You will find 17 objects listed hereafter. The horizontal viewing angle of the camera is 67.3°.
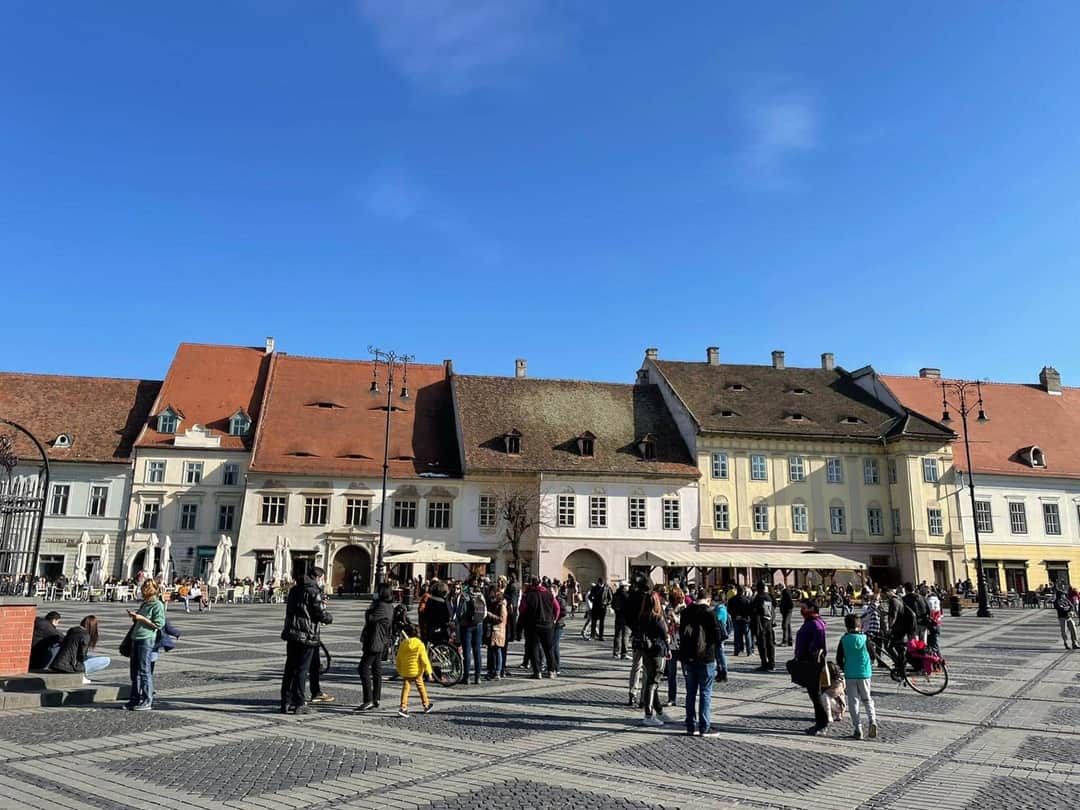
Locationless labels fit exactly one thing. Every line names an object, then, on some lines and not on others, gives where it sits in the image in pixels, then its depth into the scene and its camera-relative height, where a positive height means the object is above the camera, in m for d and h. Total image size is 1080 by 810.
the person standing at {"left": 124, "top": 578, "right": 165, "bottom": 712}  10.74 -1.14
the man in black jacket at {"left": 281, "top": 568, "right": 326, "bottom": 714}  10.45 -0.81
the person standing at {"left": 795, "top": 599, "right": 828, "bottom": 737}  10.05 -0.94
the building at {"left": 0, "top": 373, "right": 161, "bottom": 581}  42.06 +5.92
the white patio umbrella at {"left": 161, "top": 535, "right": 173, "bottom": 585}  35.75 +0.28
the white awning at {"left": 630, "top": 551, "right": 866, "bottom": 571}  32.97 +0.74
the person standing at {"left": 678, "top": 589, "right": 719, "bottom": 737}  9.76 -1.08
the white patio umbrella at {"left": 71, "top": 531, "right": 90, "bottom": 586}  37.70 +0.14
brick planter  11.61 -0.96
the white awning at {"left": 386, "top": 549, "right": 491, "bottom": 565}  33.44 +0.64
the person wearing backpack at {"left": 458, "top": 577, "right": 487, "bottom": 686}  13.74 -0.85
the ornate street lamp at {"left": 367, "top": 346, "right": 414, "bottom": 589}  34.59 +10.23
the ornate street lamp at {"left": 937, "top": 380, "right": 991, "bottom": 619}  34.41 +0.10
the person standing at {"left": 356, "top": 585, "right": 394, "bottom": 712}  11.10 -1.09
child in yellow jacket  10.76 -1.22
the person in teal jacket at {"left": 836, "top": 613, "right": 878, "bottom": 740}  9.77 -1.08
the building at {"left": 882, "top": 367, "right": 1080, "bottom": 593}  47.38 +4.78
